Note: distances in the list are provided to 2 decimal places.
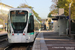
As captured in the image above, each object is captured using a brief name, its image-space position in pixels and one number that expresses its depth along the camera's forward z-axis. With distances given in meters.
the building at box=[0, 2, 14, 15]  80.41
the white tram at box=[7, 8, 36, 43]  11.48
